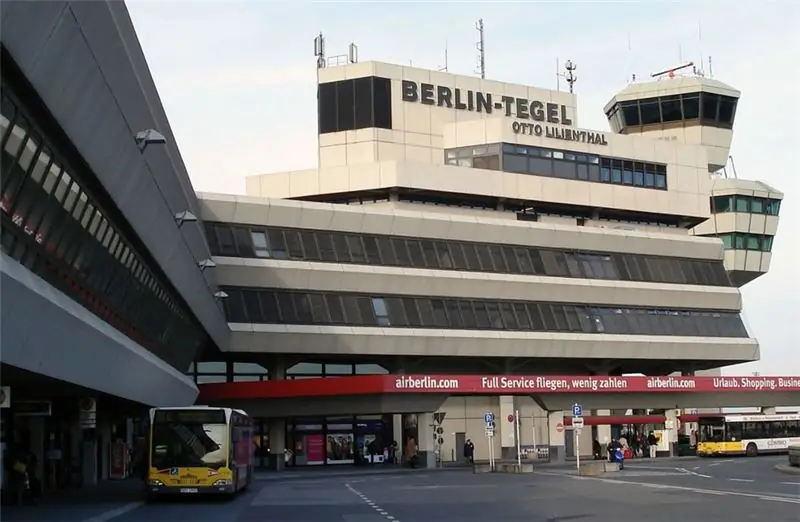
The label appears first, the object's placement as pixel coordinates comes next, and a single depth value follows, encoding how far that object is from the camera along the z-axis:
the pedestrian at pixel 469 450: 63.00
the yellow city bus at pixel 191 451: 31.52
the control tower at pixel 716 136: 79.56
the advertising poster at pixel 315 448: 64.50
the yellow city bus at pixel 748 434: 69.00
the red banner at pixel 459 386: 55.97
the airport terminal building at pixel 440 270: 55.41
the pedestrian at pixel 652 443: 71.94
